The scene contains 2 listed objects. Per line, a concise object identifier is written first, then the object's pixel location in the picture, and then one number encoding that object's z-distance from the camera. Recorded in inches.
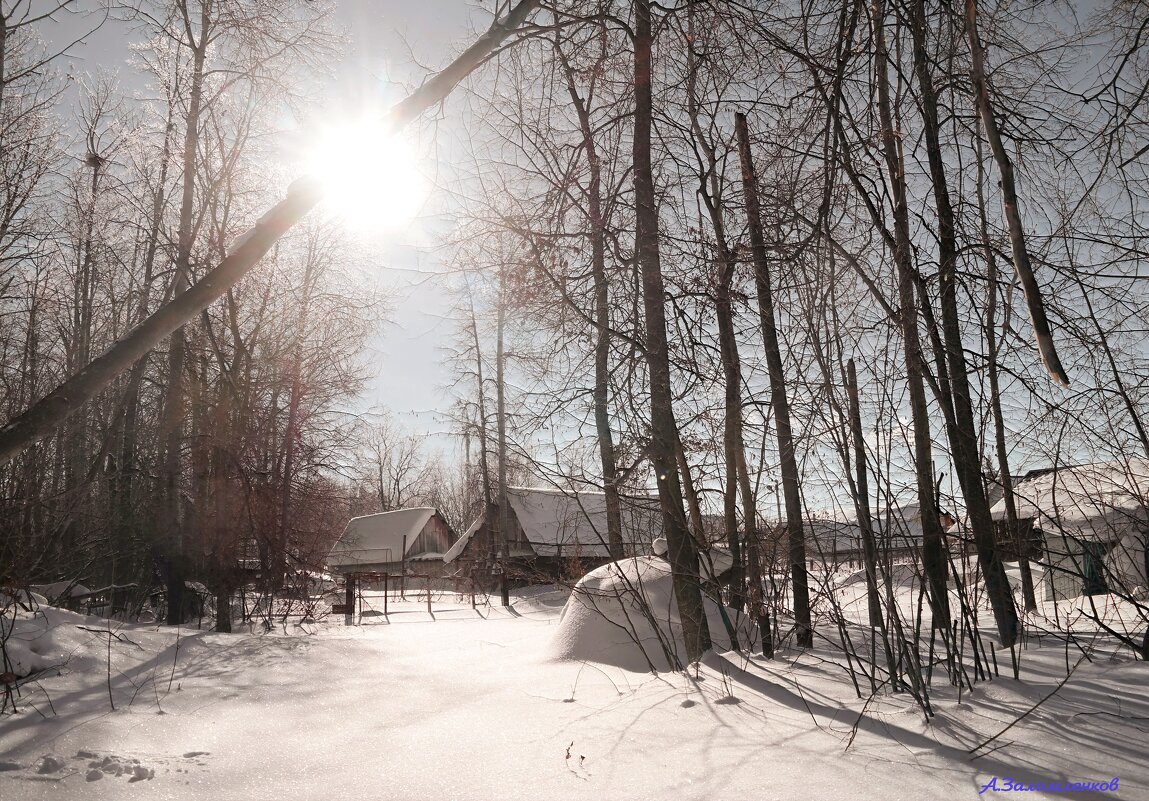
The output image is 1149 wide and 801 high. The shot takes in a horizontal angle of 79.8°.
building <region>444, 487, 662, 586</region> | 954.7
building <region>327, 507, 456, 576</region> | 1286.9
